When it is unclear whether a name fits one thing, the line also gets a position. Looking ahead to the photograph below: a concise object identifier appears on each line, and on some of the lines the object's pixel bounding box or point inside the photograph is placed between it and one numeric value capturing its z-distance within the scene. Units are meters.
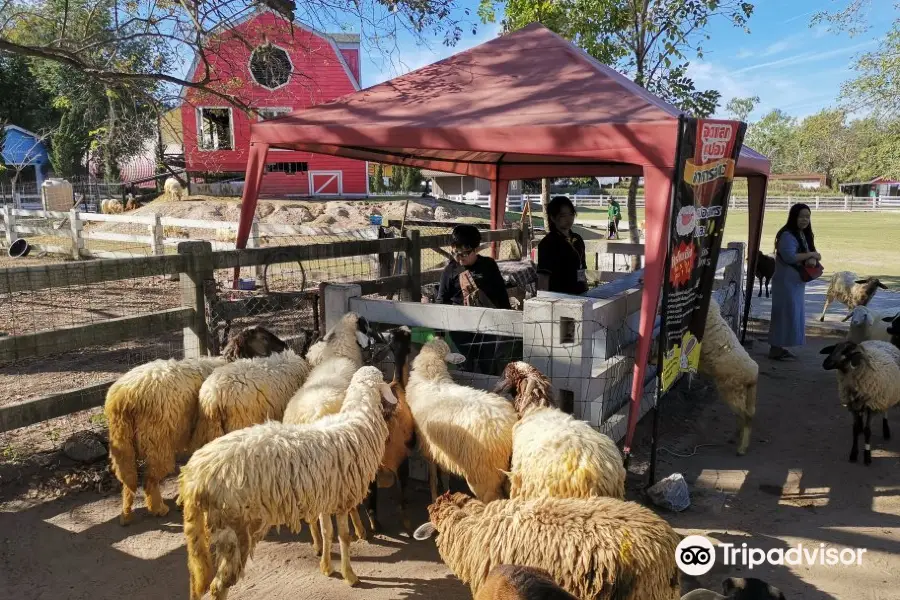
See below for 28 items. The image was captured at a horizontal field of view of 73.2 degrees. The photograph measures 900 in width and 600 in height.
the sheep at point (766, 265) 11.94
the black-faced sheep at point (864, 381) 5.15
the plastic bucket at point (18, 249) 14.28
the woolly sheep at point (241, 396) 3.92
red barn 24.36
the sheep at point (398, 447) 3.94
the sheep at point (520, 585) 2.14
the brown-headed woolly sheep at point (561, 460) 3.10
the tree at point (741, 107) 109.06
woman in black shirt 5.61
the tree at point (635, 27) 9.43
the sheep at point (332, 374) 3.78
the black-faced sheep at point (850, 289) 8.90
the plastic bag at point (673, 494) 4.20
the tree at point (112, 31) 6.35
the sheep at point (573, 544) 2.54
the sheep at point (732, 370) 5.49
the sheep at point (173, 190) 26.00
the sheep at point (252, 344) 4.61
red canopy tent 4.07
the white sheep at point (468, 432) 3.54
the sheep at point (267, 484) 2.91
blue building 36.78
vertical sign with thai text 4.02
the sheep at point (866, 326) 6.86
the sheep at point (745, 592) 2.66
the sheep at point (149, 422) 3.93
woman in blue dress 7.64
